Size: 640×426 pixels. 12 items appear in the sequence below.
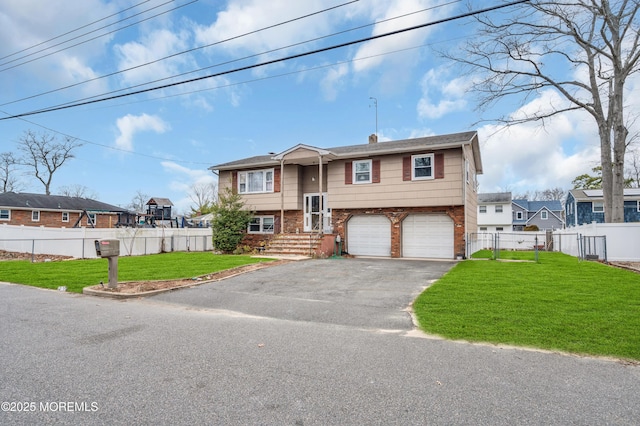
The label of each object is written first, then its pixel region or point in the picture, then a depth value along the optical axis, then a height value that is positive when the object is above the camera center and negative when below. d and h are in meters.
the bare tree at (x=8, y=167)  44.47 +7.89
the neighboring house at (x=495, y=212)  43.34 +2.03
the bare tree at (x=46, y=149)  43.09 +9.79
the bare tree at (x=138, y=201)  65.94 +5.19
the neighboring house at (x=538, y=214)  49.88 +2.10
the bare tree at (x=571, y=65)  17.22 +8.55
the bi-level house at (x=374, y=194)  16.42 +1.79
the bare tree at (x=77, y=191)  61.38 +6.53
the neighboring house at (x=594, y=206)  31.98 +2.20
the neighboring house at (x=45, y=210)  34.31 +1.95
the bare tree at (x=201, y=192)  57.81 +6.00
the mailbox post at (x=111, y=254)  8.81 -0.63
